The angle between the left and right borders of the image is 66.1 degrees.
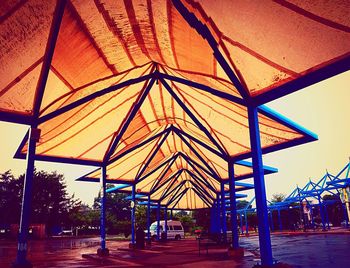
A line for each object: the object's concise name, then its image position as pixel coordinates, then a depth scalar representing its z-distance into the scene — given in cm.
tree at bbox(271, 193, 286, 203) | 7348
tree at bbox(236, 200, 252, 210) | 9879
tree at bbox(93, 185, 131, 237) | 6591
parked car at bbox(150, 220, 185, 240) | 3130
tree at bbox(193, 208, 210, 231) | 5269
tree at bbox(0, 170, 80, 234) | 4109
